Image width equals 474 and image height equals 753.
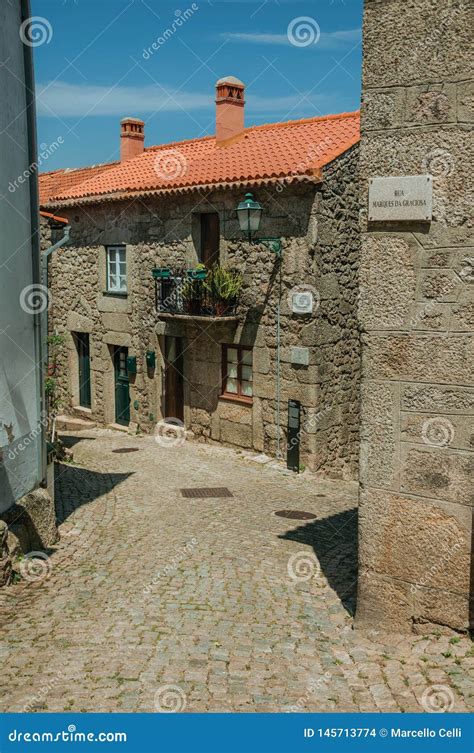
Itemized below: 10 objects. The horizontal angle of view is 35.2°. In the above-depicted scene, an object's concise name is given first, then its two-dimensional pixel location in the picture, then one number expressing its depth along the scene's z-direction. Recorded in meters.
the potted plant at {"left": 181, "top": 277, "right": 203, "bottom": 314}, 13.43
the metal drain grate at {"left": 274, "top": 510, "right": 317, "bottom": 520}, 9.49
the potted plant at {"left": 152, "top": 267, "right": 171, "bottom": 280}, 14.32
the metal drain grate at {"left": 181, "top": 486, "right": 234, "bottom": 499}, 10.60
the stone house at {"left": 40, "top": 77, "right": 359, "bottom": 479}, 12.23
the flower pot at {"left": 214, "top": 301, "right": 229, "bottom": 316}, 13.08
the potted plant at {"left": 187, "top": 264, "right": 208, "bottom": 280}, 13.29
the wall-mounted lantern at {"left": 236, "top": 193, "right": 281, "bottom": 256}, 11.98
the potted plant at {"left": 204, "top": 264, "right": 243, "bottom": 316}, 12.92
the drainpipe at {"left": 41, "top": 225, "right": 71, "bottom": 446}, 8.55
